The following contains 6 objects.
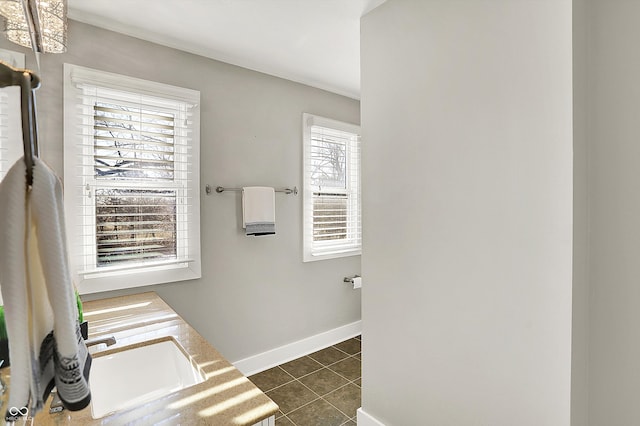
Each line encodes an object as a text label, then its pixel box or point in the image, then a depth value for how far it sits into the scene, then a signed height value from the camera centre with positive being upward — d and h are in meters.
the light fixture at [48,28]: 0.69 +0.77
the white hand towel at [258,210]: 2.59 +0.01
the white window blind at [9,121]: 0.46 +0.14
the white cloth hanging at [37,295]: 0.39 -0.10
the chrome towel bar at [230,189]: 2.49 +0.17
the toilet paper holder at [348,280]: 3.43 -0.70
